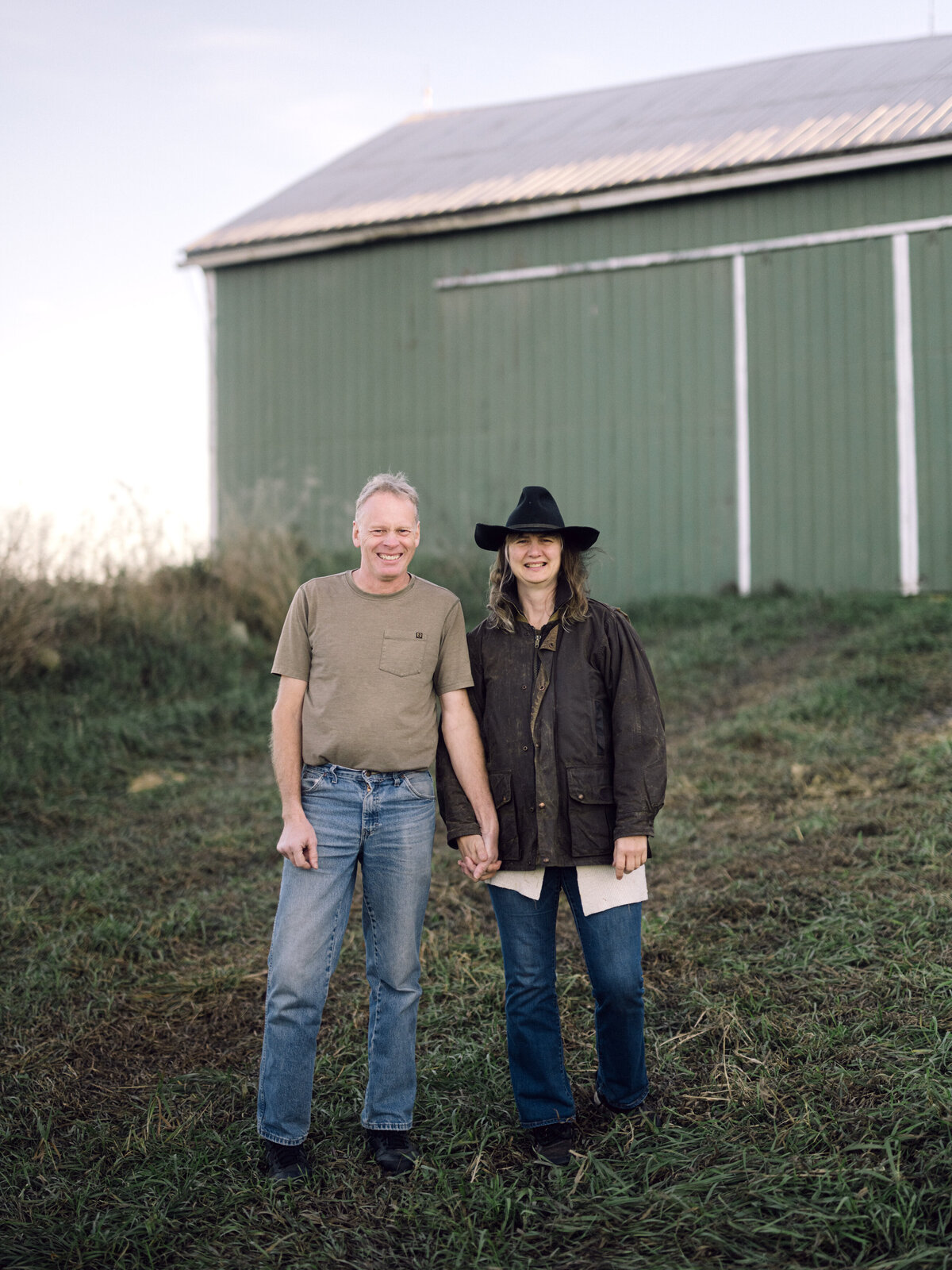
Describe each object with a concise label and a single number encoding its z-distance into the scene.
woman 3.03
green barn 11.23
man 2.96
